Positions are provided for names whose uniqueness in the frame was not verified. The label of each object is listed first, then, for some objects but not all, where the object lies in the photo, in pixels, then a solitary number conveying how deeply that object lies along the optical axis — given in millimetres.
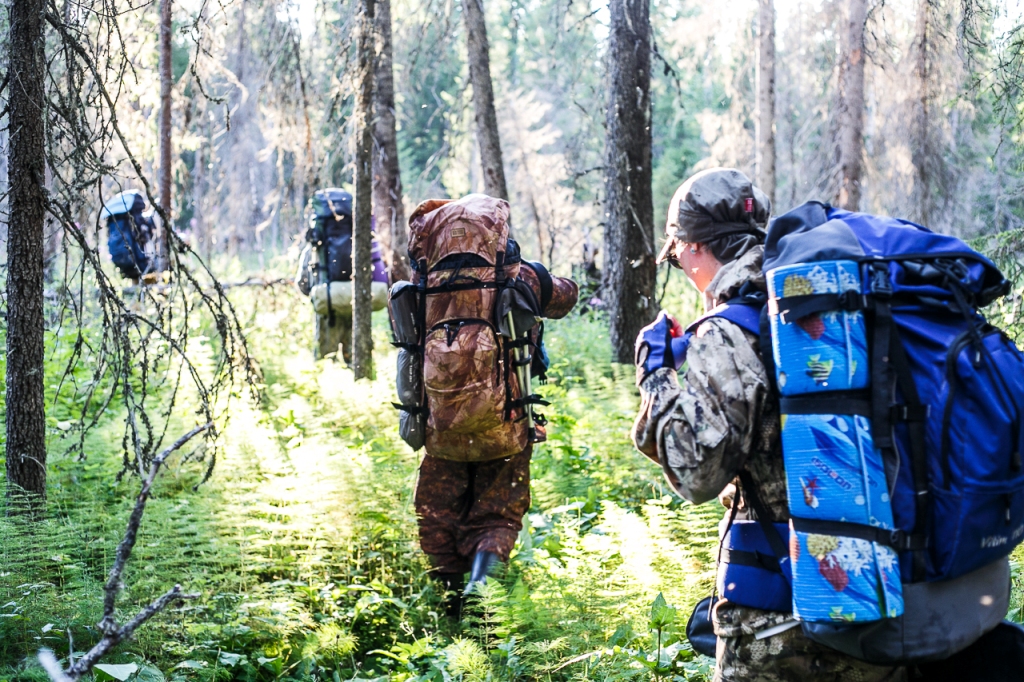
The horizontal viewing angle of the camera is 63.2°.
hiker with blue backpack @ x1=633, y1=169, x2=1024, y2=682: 1973
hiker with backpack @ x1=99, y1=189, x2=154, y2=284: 9805
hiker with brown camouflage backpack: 4492
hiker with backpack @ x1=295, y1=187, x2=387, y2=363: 8969
